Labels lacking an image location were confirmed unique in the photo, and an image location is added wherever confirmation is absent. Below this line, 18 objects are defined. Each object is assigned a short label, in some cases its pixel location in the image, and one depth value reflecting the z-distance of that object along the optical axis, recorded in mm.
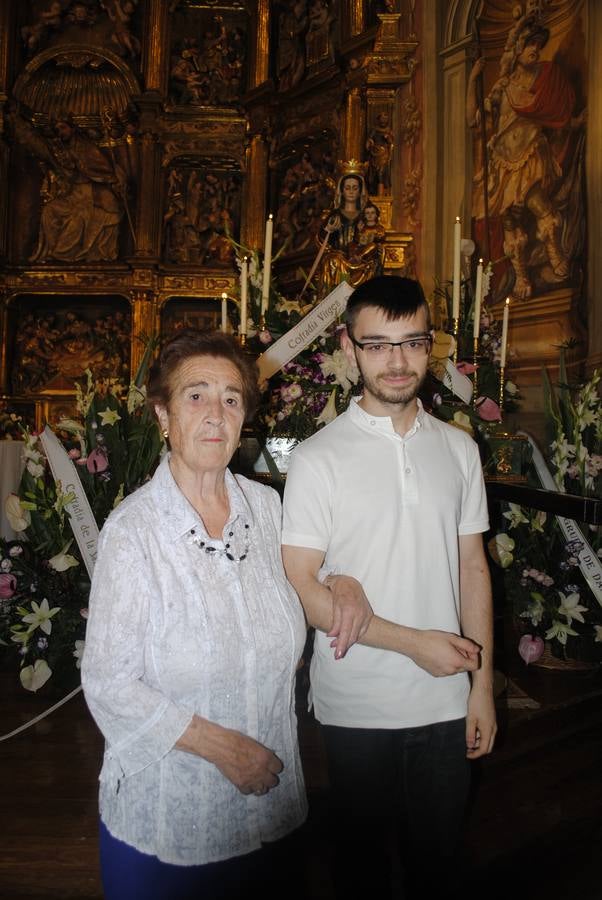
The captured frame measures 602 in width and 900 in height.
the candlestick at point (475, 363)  3076
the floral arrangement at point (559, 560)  3438
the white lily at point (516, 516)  3555
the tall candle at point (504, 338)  3049
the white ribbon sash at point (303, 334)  2904
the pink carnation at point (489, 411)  3064
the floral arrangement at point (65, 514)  3123
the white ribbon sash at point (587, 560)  3191
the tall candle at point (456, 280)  2980
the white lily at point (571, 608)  3357
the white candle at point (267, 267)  3086
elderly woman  1294
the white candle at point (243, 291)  2900
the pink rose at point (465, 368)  3082
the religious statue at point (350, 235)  4195
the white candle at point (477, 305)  3064
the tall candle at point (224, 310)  3164
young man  1488
